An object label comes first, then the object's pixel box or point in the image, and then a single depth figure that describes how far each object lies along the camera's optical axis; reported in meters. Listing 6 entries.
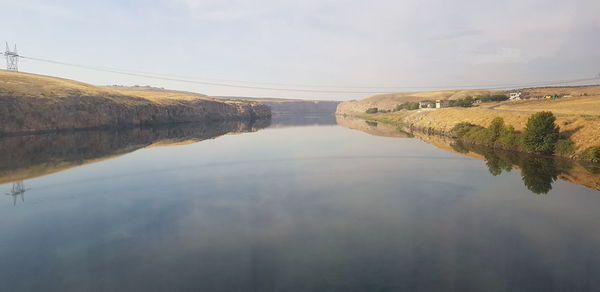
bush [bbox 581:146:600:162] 33.78
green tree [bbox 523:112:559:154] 39.16
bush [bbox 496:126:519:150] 43.72
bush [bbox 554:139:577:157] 37.09
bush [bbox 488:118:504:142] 47.78
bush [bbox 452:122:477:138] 57.50
